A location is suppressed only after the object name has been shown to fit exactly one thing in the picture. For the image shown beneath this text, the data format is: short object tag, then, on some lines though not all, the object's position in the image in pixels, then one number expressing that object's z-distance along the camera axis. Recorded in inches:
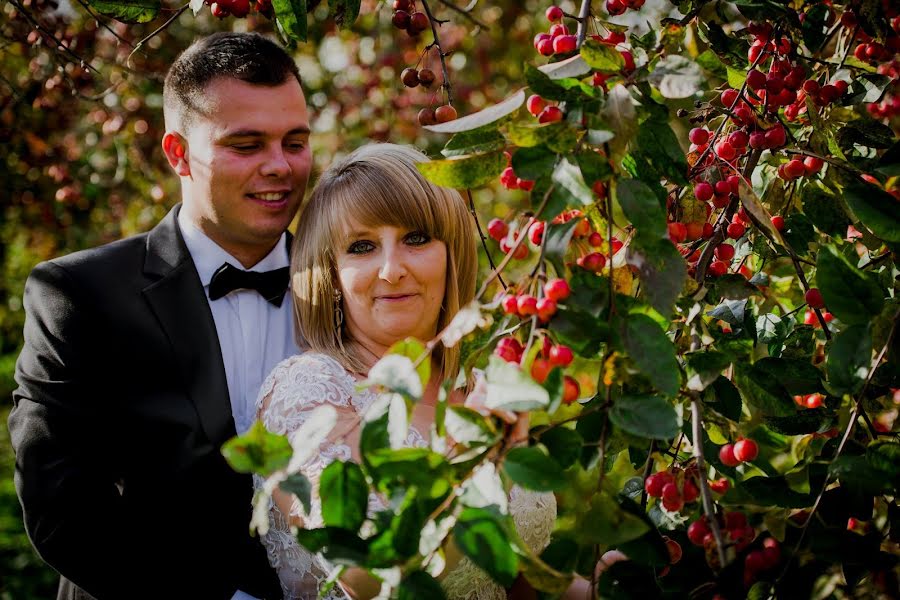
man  77.4
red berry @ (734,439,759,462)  48.9
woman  74.4
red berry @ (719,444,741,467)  50.6
